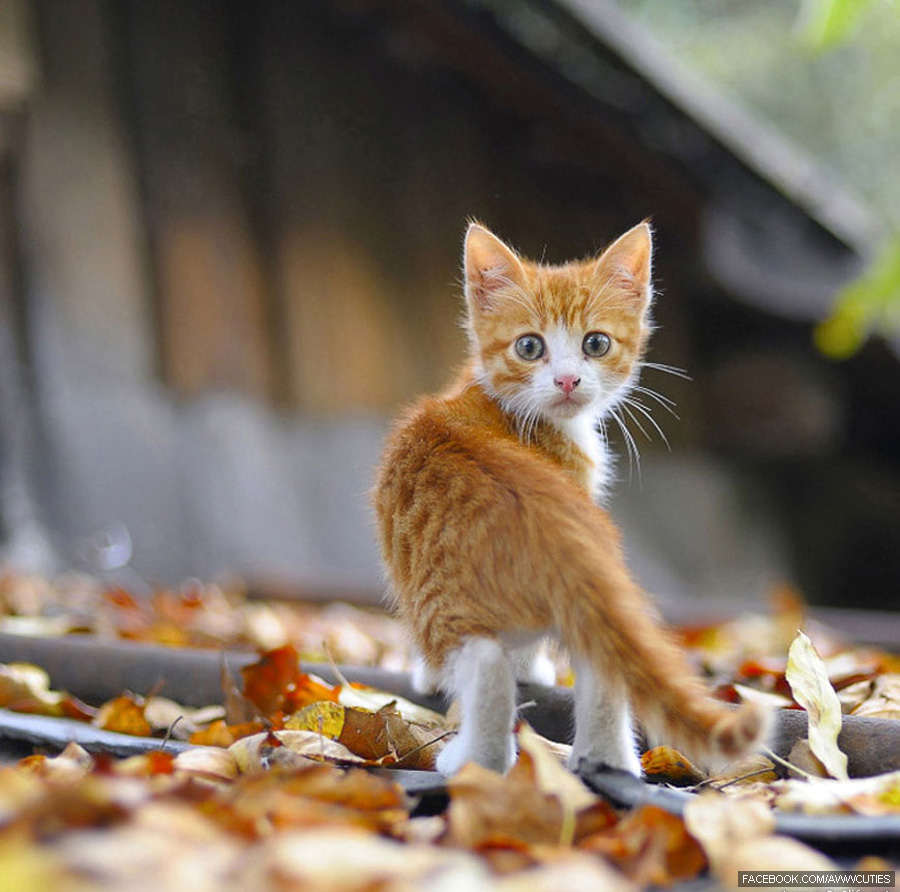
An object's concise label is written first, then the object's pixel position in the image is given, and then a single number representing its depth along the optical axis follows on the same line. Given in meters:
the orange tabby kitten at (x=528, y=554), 1.58
